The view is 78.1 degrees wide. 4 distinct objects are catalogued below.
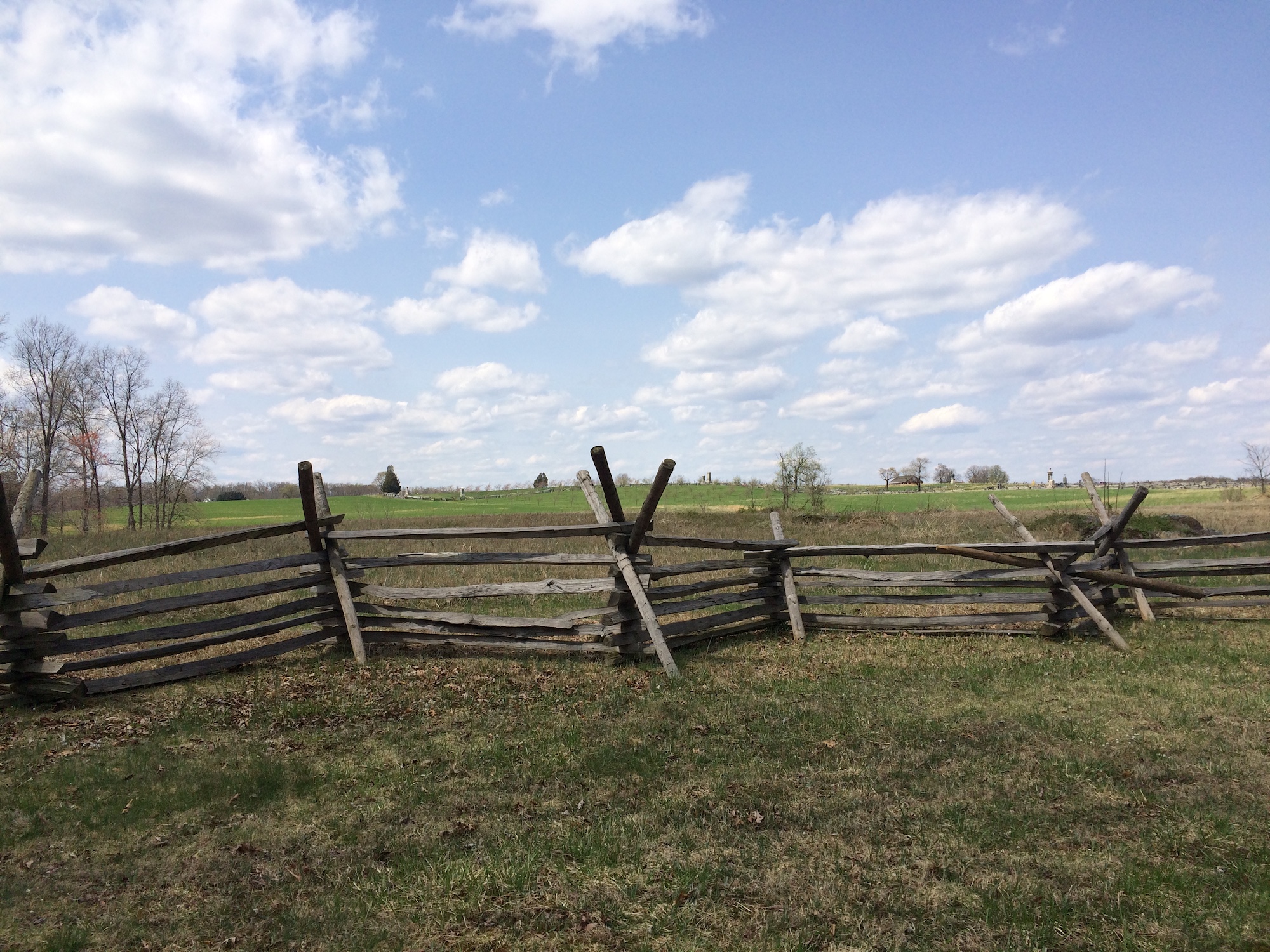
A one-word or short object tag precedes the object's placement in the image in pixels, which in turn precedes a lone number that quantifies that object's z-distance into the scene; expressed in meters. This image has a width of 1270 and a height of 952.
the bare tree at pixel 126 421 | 48.45
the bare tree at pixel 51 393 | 44.81
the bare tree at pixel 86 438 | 46.53
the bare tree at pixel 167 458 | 48.91
